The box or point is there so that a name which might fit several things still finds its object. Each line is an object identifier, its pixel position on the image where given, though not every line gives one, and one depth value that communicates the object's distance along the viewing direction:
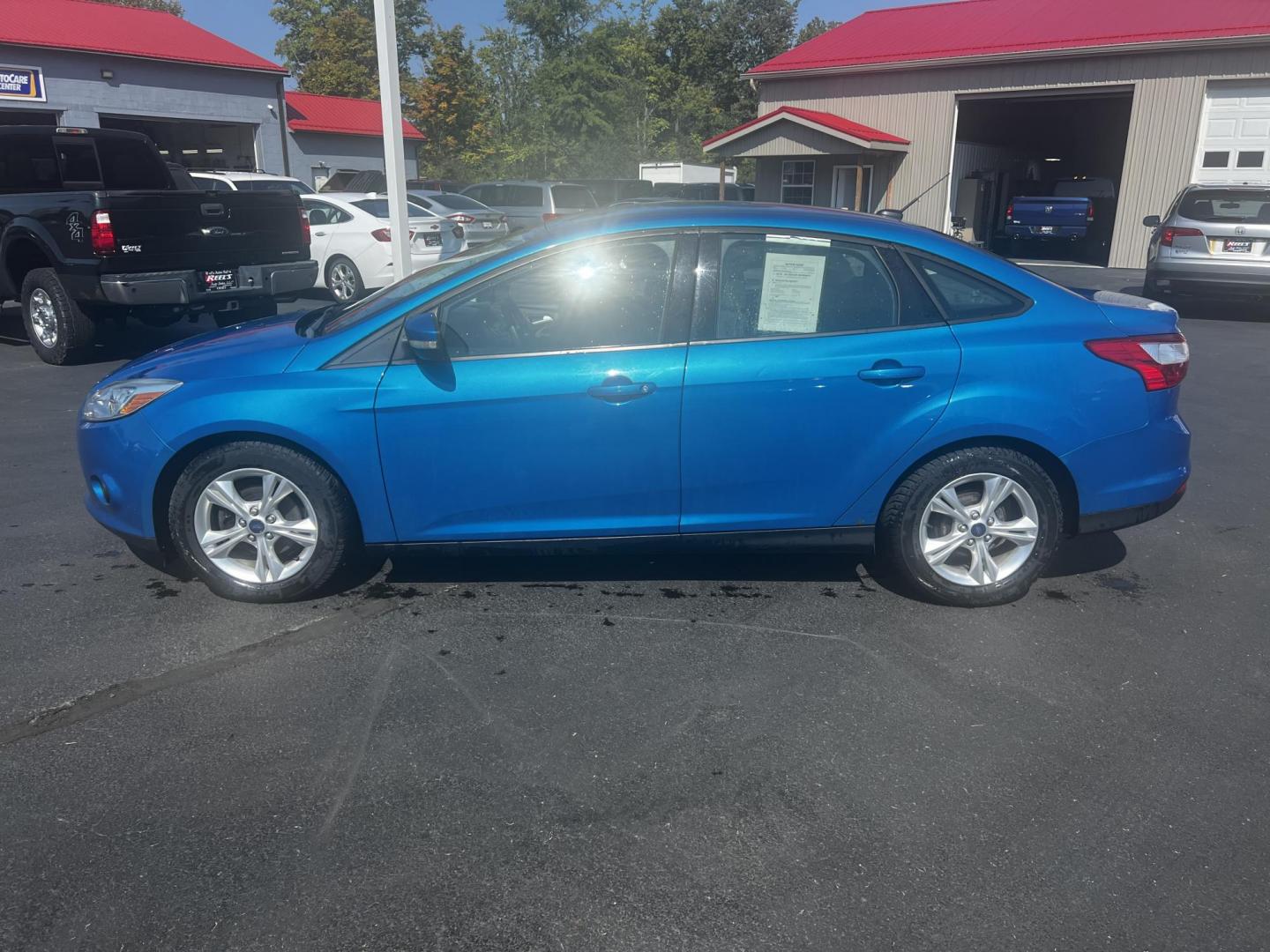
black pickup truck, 8.69
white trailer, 37.34
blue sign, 23.98
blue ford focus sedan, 4.05
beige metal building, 20.22
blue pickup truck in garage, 23.41
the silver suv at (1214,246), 12.77
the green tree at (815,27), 76.45
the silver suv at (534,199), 20.80
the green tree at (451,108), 51.94
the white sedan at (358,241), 13.77
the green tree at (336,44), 56.62
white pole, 8.22
